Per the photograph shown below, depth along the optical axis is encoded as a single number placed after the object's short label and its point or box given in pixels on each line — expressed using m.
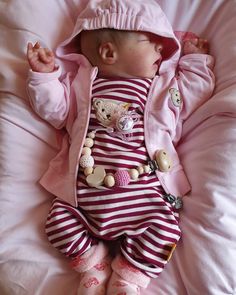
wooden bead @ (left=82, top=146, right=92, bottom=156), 0.93
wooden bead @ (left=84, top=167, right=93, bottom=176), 0.91
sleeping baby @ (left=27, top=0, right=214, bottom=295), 0.88
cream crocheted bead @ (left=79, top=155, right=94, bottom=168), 0.92
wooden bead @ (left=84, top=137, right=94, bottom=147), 0.94
